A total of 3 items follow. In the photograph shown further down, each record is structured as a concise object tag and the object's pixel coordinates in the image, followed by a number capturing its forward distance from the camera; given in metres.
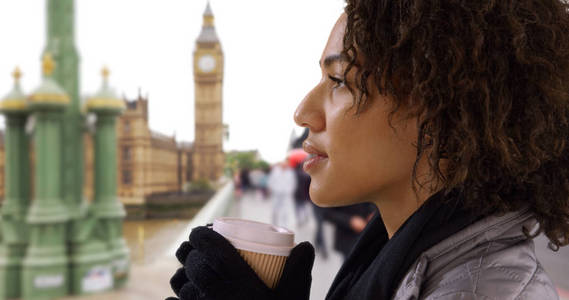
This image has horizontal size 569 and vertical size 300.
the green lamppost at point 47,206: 2.91
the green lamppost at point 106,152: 3.11
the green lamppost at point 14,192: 2.90
